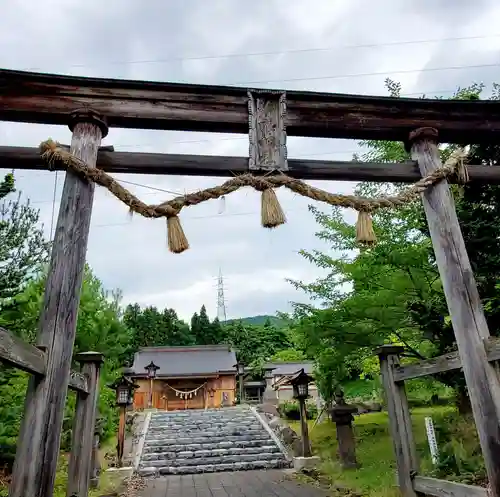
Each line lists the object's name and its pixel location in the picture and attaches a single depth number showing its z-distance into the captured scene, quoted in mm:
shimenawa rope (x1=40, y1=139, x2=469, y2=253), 3076
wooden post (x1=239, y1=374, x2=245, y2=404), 22859
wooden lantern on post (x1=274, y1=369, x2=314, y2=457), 8877
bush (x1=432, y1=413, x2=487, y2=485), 4453
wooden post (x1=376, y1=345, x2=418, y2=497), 3953
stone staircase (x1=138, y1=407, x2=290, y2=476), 9219
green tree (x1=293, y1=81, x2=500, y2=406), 5281
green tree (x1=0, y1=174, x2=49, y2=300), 6762
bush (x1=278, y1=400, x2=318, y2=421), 15703
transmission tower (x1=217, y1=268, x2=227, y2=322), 55031
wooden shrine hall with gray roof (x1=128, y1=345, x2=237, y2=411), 23062
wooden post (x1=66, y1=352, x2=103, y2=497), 3900
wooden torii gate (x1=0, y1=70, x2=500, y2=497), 2678
